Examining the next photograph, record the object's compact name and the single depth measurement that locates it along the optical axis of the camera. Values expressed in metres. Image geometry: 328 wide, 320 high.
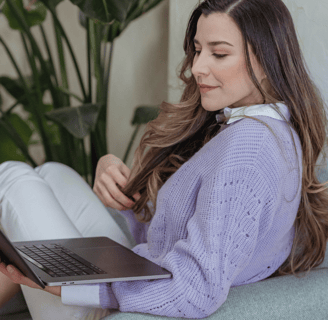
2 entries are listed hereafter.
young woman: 1.52
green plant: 2.41
